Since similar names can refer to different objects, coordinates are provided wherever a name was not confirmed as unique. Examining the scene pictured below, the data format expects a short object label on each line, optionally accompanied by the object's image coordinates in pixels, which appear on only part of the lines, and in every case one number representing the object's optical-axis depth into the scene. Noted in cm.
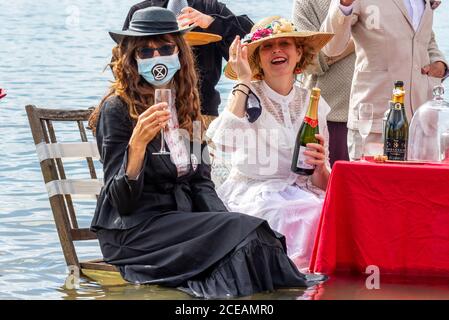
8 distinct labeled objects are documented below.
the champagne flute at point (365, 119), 523
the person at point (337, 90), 661
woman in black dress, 495
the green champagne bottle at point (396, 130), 508
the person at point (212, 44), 641
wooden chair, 537
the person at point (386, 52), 593
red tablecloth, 500
